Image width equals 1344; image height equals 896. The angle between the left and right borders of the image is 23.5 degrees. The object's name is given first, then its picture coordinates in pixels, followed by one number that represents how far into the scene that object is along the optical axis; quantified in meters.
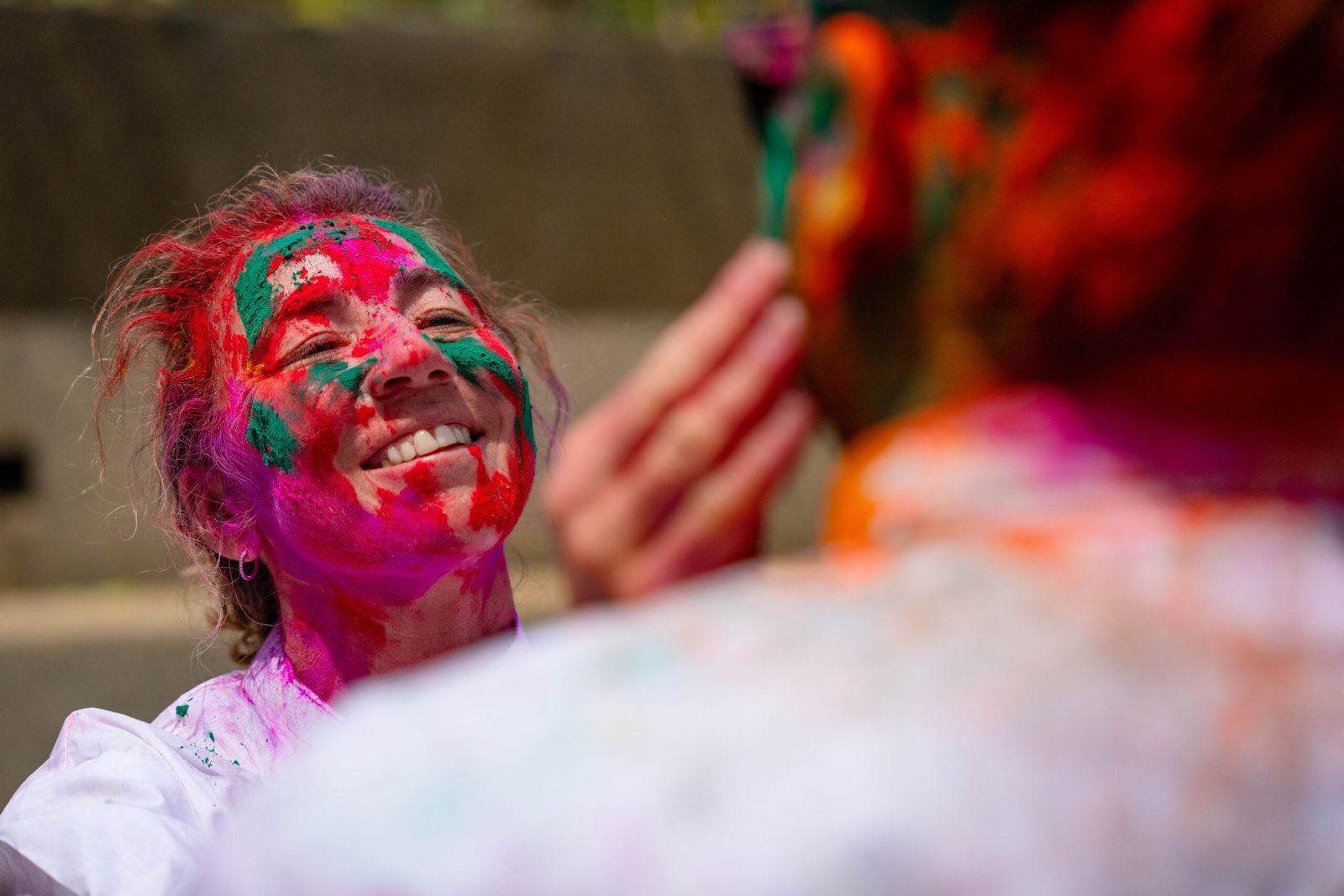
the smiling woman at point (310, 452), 1.48
